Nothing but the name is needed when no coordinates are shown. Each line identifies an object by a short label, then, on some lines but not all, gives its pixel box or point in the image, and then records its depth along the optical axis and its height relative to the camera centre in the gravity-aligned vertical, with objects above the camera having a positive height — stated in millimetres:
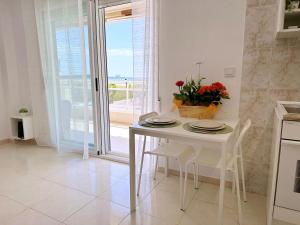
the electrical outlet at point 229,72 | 1978 +62
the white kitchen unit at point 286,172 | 1326 -615
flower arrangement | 1866 -146
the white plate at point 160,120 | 1689 -342
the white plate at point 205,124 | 1519 -341
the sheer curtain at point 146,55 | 2152 +247
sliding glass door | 2742 +222
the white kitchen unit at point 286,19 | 1521 +448
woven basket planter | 1878 -294
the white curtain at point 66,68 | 2666 +130
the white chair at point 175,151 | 1844 -670
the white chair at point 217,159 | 1587 -678
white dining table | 1347 -409
